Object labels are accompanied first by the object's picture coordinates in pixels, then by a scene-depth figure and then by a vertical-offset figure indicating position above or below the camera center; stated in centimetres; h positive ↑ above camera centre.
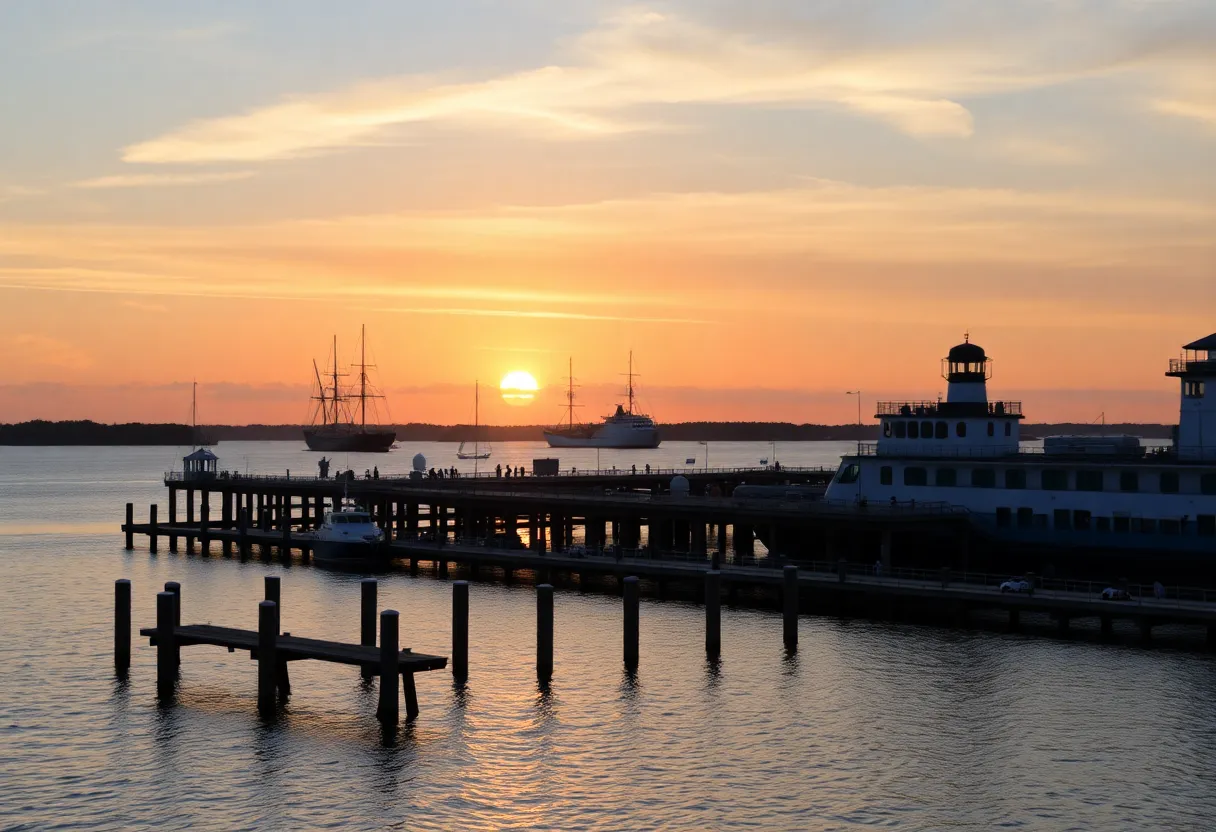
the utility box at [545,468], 12075 -131
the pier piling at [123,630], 5325 -671
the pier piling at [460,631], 5016 -642
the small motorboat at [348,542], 8881 -554
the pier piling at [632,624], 5356 -658
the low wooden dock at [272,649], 4453 -647
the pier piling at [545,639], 5098 -679
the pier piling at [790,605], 5888 -633
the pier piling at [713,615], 5622 -654
